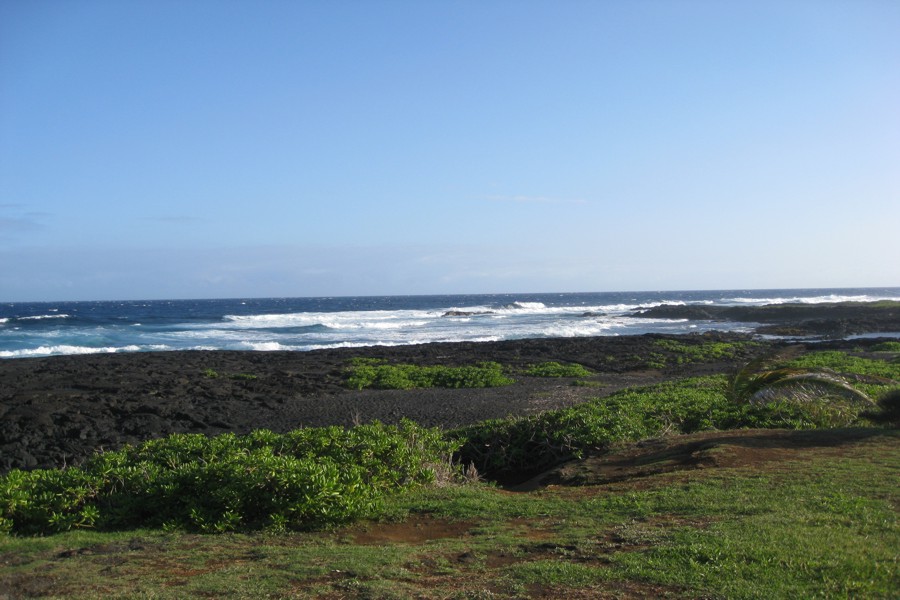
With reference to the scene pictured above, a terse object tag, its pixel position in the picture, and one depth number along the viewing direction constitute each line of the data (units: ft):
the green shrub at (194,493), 19.90
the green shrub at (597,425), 32.14
